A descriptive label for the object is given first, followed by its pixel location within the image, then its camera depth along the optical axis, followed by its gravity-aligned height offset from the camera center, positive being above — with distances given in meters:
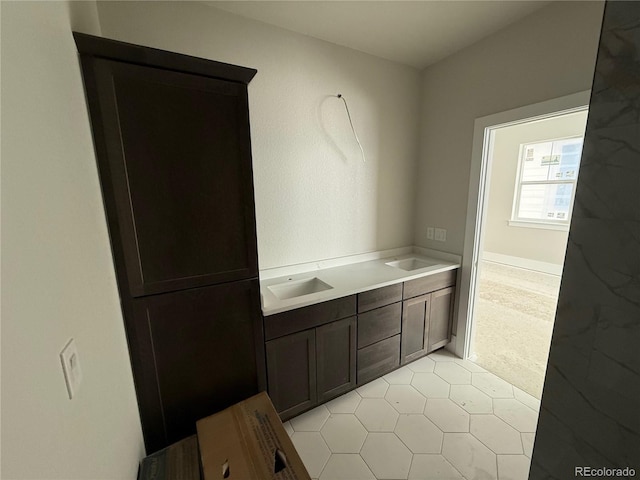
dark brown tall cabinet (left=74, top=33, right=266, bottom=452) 1.05 -0.11
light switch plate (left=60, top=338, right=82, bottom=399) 0.61 -0.41
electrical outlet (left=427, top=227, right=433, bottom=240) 2.55 -0.40
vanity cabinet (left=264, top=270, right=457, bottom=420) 1.59 -1.01
